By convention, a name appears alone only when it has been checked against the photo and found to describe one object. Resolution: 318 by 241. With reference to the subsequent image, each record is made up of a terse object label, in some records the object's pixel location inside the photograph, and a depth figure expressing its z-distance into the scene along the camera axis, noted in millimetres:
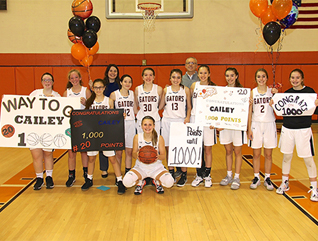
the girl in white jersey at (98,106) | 4227
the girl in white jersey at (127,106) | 4395
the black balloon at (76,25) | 4594
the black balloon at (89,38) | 4621
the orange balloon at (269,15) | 5016
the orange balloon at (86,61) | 5321
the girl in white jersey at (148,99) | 4402
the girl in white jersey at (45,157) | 4301
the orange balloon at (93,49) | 5496
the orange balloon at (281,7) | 4645
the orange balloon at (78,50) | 5129
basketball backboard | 8598
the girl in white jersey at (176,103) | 4340
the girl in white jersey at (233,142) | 4219
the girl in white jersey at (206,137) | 4277
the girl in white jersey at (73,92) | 4434
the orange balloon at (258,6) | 4965
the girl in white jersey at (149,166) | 4035
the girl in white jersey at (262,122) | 4109
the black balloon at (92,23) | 4828
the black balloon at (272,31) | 4387
